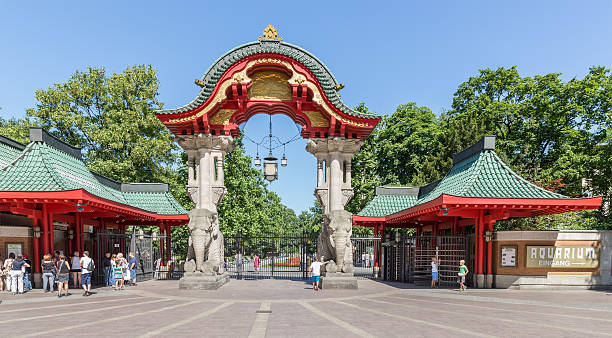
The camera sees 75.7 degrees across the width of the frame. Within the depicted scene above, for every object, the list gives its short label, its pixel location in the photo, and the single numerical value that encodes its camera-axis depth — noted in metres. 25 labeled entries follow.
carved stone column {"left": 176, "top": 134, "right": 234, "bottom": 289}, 17.77
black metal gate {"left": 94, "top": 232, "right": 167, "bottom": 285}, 21.16
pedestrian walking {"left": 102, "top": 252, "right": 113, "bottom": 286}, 19.58
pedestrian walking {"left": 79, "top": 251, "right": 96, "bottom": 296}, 15.62
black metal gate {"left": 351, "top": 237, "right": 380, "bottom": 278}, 26.10
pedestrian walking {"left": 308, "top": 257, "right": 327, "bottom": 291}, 17.36
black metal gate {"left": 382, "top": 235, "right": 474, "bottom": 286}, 19.27
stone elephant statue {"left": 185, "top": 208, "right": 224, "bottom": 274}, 17.48
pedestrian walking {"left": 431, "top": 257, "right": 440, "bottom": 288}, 18.59
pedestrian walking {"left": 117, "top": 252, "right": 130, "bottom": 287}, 17.72
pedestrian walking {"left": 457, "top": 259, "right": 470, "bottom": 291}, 16.50
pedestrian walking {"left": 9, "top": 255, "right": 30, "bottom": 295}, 15.88
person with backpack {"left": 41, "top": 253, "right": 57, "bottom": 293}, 15.61
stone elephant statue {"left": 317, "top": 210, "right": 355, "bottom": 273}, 17.69
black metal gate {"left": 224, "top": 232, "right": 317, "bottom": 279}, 22.91
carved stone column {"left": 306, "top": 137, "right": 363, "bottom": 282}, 17.73
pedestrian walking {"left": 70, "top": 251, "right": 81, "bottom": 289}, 17.78
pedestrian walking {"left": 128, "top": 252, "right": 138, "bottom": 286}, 19.63
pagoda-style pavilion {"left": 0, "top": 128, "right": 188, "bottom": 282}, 15.66
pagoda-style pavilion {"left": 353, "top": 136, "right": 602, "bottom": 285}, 16.14
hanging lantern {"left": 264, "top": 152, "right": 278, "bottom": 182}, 18.88
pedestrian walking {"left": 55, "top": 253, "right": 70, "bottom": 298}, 14.95
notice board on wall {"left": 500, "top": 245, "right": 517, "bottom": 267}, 17.75
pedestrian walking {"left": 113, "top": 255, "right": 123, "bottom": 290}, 17.14
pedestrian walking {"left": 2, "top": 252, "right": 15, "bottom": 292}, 16.14
